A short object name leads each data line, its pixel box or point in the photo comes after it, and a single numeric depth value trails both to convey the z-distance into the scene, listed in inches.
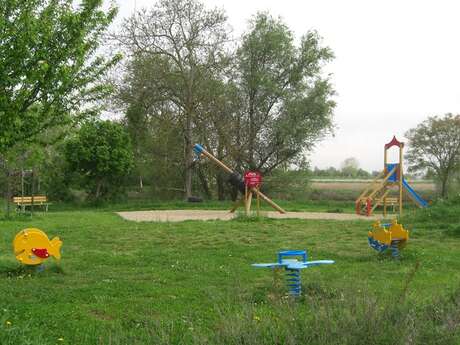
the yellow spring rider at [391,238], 354.3
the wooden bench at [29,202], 925.6
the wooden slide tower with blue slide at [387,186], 863.1
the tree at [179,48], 1027.9
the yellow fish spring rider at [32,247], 294.7
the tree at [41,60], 229.8
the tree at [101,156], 1011.9
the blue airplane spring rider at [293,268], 244.1
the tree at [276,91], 1127.6
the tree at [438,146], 1229.1
